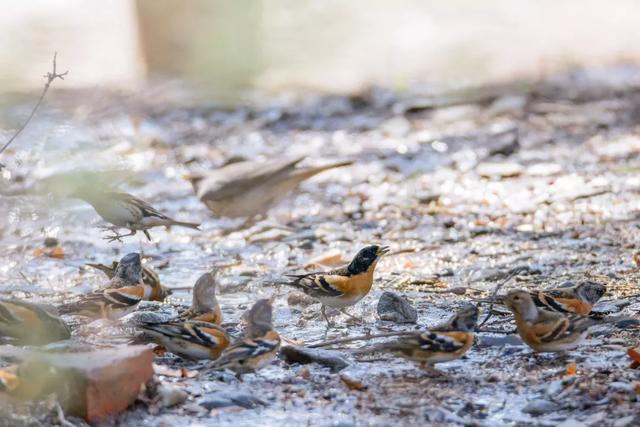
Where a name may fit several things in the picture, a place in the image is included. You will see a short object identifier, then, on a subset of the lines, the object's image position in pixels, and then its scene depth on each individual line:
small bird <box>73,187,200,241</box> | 15.64
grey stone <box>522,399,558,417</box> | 10.83
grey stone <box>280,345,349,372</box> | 12.27
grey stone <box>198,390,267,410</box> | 11.26
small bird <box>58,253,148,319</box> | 13.23
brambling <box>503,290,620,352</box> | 12.15
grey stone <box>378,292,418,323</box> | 14.12
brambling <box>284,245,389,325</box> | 13.95
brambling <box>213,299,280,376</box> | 11.36
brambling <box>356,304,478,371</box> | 11.61
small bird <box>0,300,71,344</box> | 12.16
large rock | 10.47
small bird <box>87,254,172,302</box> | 14.16
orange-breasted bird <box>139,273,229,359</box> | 12.02
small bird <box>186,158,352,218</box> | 20.42
